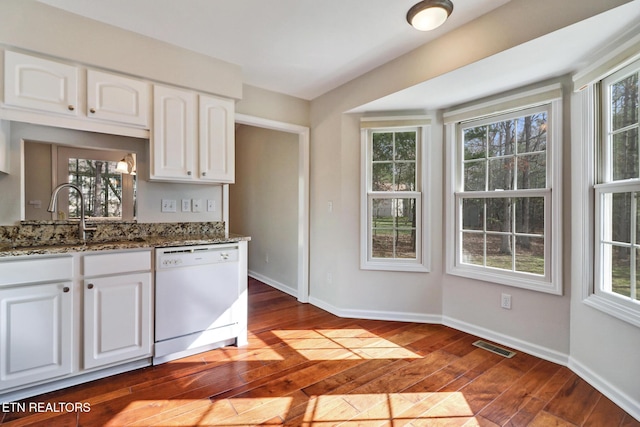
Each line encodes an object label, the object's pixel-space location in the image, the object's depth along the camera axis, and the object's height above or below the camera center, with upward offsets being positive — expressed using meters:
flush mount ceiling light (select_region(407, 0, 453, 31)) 1.82 +1.23
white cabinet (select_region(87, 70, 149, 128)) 2.15 +0.85
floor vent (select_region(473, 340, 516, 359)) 2.43 -1.10
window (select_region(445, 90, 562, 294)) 2.37 +0.16
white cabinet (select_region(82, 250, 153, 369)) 1.96 -0.62
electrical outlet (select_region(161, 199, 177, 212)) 2.65 +0.08
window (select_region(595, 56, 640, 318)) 1.82 +0.14
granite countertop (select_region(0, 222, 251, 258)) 1.91 -0.18
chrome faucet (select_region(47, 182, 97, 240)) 2.17 +0.04
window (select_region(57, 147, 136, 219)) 2.27 +0.25
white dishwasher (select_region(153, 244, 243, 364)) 2.22 -0.65
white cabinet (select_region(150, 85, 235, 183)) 2.40 +0.64
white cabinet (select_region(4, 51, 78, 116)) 1.90 +0.84
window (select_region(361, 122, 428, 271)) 3.13 +0.15
